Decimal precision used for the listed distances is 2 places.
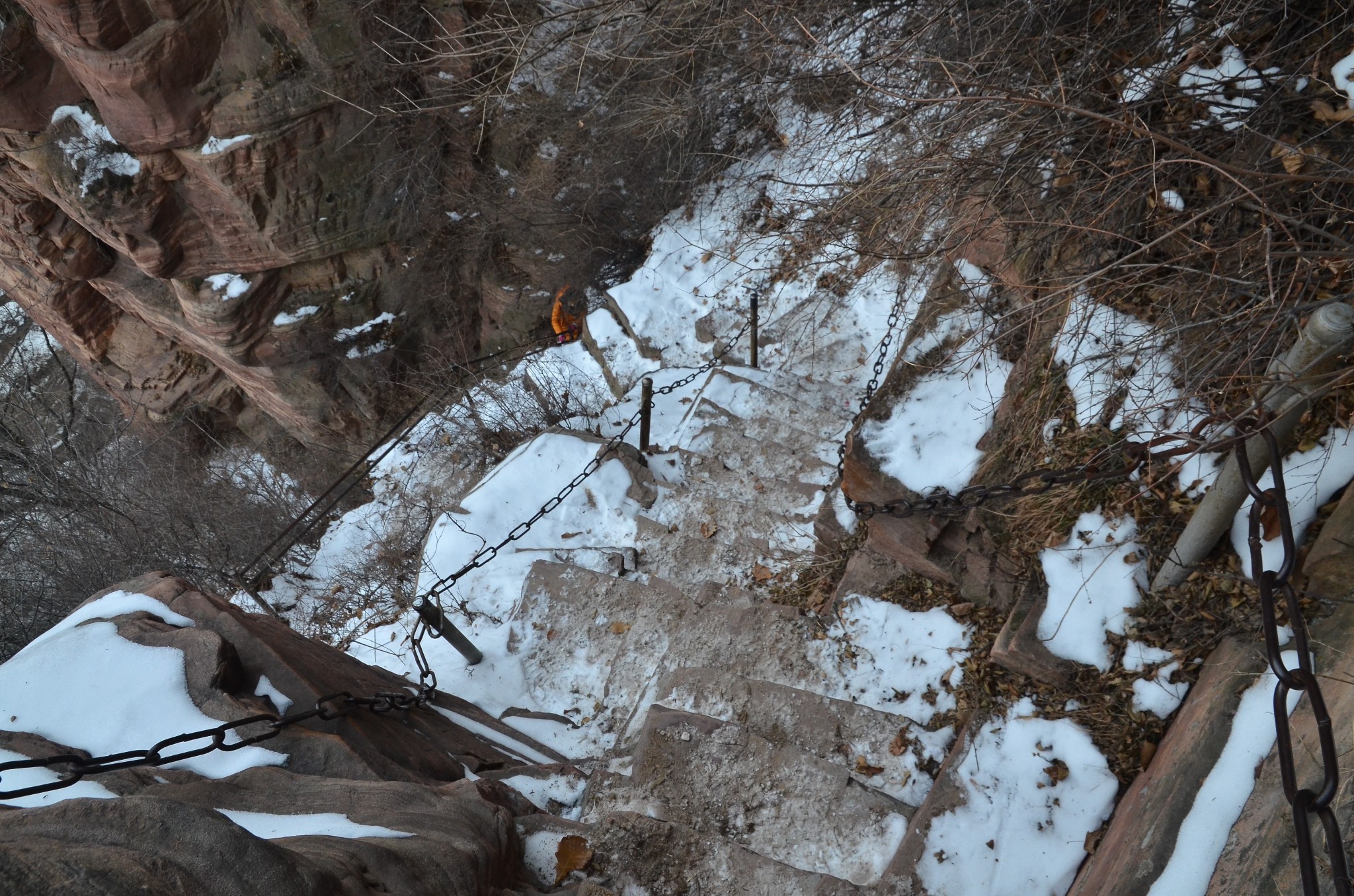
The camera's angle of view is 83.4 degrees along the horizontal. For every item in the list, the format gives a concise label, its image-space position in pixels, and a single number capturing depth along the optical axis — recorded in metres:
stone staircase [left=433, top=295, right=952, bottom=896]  3.04
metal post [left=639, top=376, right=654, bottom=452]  6.06
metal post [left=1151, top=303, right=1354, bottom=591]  2.02
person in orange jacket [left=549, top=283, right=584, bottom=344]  10.40
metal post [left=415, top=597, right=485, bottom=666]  4.15
